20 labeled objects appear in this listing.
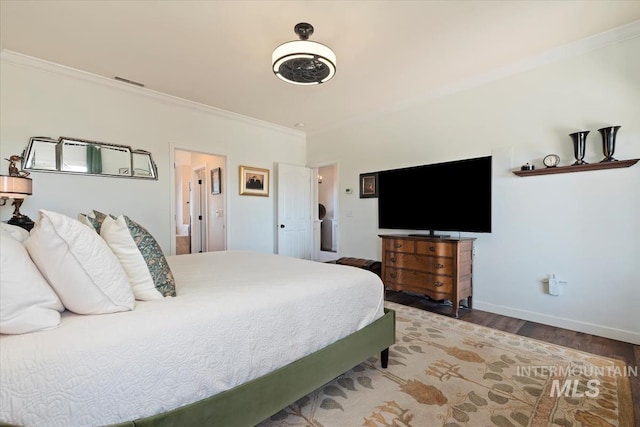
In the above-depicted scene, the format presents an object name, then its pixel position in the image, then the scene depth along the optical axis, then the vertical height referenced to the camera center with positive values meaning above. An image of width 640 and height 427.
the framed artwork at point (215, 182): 4.91 +0.51
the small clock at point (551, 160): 2.78 +0.49
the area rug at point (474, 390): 1.56 -1.13
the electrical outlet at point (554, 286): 2.82 -0.74
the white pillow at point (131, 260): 1.31 -0.23
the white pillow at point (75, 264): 1.05 -0.20
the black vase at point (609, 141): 2.46 +0.60
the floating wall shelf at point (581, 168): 2.44 +0.39
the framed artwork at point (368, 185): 4.44 +0.41
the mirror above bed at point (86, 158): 3.05 +0.61
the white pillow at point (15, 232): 1.21 -0.09
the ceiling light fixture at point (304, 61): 2.24 +1.22
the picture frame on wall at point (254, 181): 4.76 +0.51
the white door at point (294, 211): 5.13 +0.00
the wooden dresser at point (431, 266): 3.15 -0.65
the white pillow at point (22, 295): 0.90 -0.28
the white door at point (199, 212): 5.76 -0.02
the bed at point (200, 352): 0.88 -0.56
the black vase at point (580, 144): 2.60 +0.60
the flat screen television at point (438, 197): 3.23 +0.17
